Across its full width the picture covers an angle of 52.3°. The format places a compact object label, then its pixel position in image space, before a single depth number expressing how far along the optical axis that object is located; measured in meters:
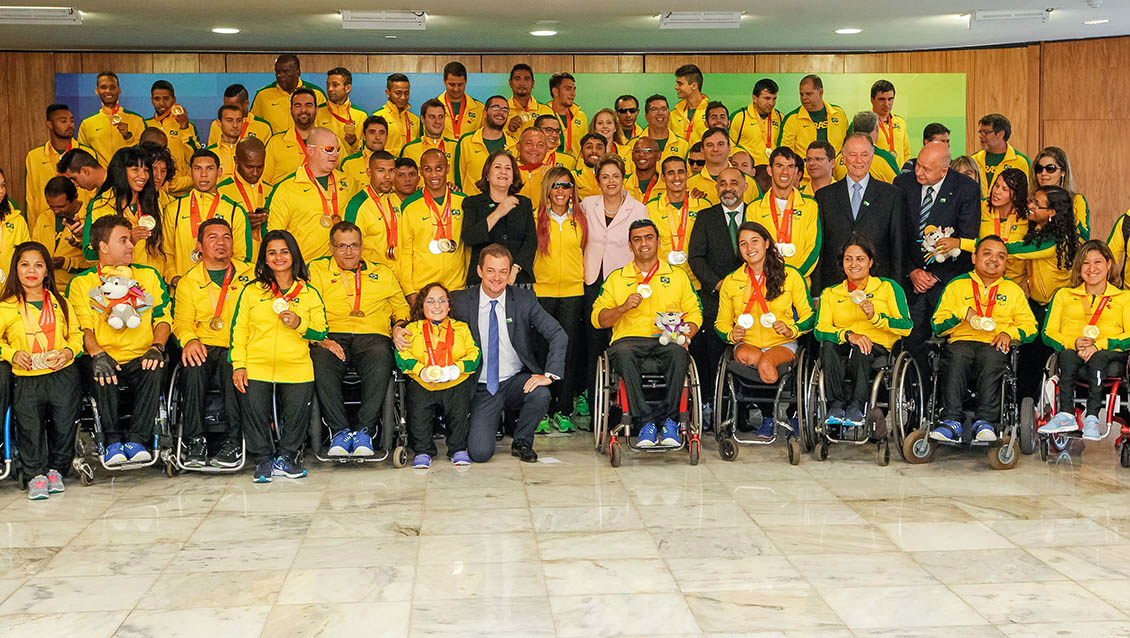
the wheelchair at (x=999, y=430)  5.53
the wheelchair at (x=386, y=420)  5.71
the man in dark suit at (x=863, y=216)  6.33
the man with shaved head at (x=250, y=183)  6.75
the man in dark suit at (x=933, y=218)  6.28
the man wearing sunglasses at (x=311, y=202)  6.43
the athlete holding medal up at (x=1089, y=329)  5.54
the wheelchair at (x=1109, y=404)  5.53
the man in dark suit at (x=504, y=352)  5.84
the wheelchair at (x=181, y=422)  5.50
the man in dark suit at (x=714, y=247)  6.48
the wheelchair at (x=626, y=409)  5.66
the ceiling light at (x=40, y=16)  7.55
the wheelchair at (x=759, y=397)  5.70
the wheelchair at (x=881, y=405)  5.55
